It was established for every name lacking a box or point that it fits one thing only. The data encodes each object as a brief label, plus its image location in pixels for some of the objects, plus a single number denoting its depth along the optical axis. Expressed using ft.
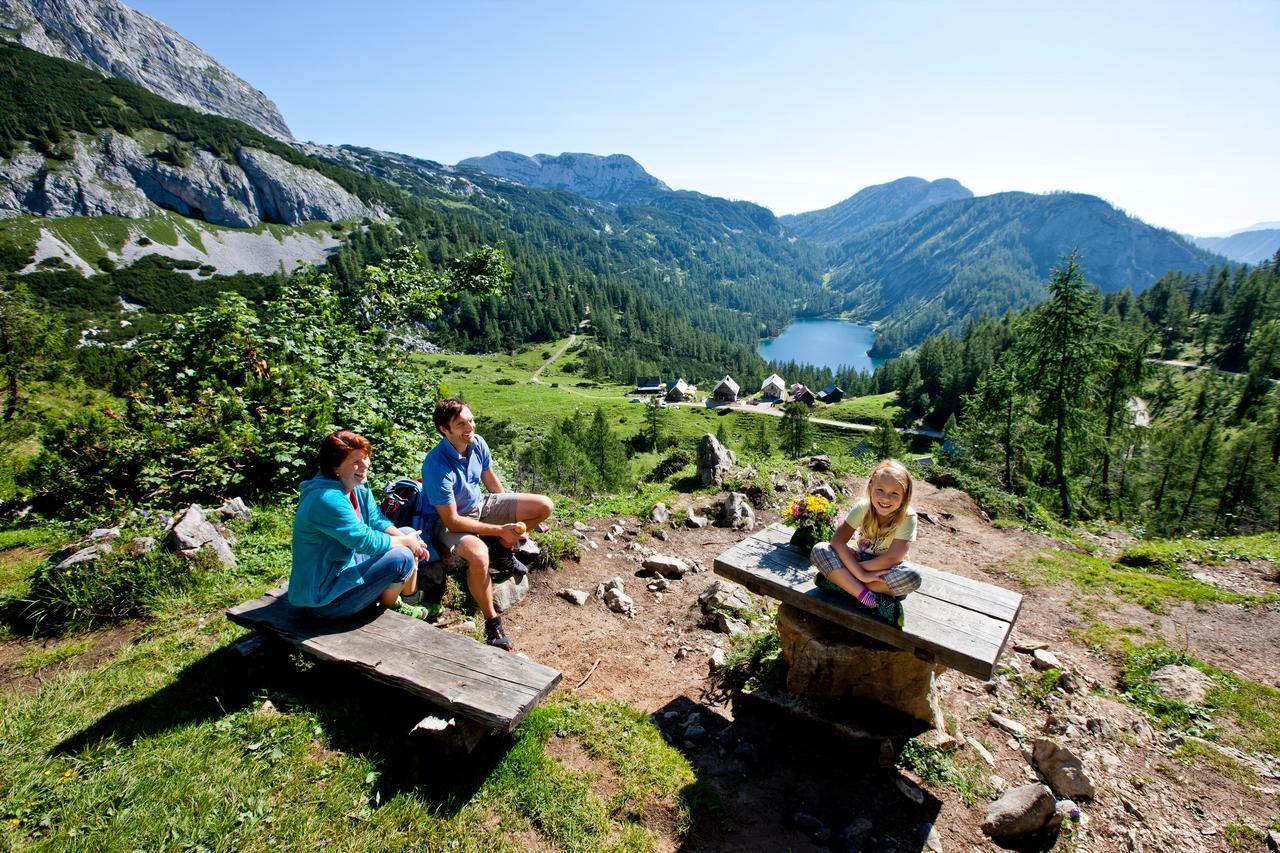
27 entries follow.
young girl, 15.89
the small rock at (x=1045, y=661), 22.65
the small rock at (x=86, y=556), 19.36
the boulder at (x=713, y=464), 46.57
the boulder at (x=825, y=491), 45.65
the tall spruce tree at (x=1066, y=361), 68.54
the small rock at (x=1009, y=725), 18.64
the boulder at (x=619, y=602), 24.70
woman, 15.76
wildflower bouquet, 19.08
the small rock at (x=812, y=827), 13.98
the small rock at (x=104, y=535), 21.13
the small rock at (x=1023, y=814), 14.28
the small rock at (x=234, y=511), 26.17
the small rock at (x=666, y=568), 29.09
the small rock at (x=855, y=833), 13.80
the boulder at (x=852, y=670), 17.31
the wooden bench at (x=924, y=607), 14.69
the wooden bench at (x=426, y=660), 13.47
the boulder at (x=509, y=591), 23.11
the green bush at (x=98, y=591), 18.42
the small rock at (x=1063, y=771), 15.53
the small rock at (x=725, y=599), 25.23
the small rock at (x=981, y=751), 17.20
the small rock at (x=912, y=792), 15.33
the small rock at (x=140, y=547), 20.49
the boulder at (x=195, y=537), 21.72
